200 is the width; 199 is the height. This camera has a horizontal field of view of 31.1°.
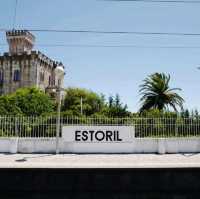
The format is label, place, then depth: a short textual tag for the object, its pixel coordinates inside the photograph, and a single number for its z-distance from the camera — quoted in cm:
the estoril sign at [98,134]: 1902
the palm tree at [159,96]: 4603
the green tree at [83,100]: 4834
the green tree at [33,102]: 4137
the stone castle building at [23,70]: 5934
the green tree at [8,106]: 3441
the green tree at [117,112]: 2764
